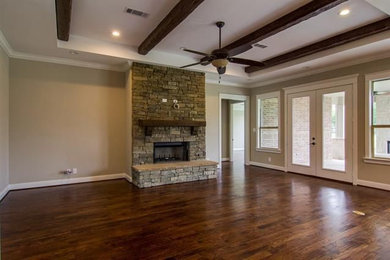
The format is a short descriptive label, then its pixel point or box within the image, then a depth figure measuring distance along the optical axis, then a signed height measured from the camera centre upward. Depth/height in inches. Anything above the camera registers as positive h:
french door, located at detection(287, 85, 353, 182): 214.6 -2.7
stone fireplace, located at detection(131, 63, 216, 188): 213.3 +4.0
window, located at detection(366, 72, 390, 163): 189.5 +10.6
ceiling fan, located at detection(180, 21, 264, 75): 149.8 +48.1
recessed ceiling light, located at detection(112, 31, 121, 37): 172.7 +73.2
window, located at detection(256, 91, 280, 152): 283.0 +10.5
